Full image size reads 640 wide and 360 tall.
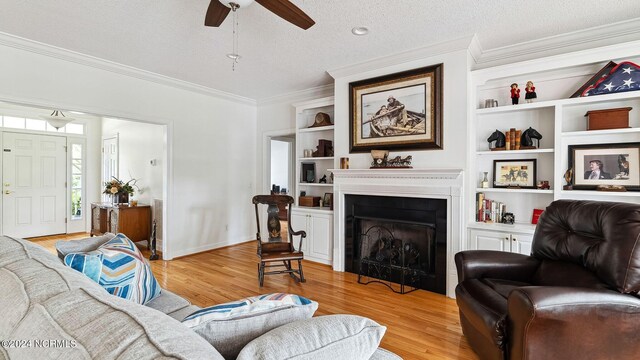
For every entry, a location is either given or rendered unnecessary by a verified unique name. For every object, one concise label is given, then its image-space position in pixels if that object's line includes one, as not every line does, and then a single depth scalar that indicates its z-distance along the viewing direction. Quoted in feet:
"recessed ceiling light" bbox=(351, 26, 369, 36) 9.37
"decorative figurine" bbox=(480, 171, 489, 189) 11.12
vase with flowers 17.25
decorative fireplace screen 11.23
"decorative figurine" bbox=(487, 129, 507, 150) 10.86
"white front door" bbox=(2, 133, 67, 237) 17.61
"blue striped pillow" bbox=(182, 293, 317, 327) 2.99
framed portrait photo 9.08
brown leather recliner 5.14
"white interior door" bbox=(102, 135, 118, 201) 19.98
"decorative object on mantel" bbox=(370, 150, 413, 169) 11.60
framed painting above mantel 11.02
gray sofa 2.01
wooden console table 16.21
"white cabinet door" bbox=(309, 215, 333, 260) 13.93
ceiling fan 6.48
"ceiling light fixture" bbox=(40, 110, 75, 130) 17.52
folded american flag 8.74
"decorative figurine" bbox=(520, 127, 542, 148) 10.38
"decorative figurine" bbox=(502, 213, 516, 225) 10.69
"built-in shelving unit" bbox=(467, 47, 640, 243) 9.37
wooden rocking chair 11.41
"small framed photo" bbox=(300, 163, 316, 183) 16.16
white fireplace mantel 10.41
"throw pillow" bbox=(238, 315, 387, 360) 2.37
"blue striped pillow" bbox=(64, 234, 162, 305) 4.70
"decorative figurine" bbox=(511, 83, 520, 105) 10.50
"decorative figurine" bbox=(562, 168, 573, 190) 9.84
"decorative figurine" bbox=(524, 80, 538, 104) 10.30
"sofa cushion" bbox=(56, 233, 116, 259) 5.65
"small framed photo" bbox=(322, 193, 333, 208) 15.02
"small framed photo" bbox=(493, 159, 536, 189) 10.69
